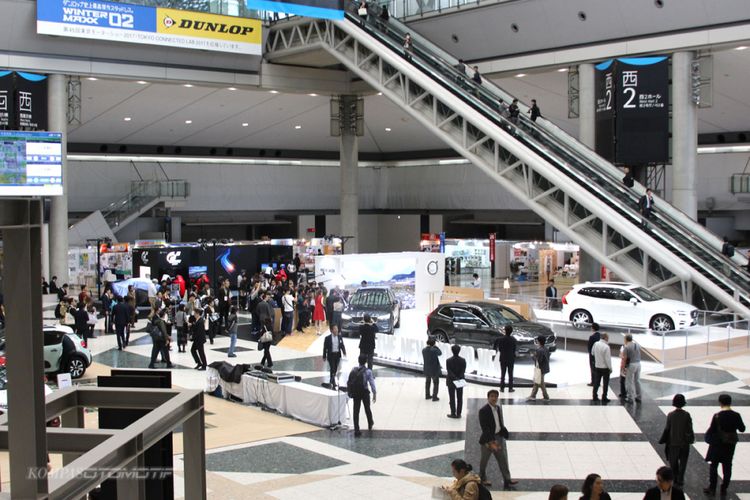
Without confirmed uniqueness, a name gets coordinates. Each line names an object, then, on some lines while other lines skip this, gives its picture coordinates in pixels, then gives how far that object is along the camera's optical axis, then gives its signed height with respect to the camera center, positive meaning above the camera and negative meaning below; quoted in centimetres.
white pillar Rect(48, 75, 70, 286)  3253 +148
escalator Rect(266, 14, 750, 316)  2430 +221
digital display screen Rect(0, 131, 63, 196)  3069 +282
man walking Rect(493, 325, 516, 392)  1705 -206
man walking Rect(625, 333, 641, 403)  1620 -226
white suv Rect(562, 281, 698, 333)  2253 -166
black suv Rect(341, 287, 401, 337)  2477 -177
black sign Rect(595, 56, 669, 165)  2881 +409
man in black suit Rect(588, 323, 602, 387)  1683 -184
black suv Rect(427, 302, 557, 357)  2027 -189
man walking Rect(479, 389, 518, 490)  1159 -245
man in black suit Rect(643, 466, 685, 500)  820 -223
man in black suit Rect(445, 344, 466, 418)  1523 -221
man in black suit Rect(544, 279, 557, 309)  2672 -164
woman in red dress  2652 -190
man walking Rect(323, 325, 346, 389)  1788 -206
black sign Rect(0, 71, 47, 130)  3138 +500
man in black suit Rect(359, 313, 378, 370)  1866 -188
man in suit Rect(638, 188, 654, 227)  2562 +96
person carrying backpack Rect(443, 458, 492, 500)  831 -220
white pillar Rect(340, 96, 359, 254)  4128 +266
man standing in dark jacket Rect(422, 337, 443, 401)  1675 -221
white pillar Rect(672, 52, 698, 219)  2822 +318
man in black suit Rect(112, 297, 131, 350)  2247 -175
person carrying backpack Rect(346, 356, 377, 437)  1456 -224
